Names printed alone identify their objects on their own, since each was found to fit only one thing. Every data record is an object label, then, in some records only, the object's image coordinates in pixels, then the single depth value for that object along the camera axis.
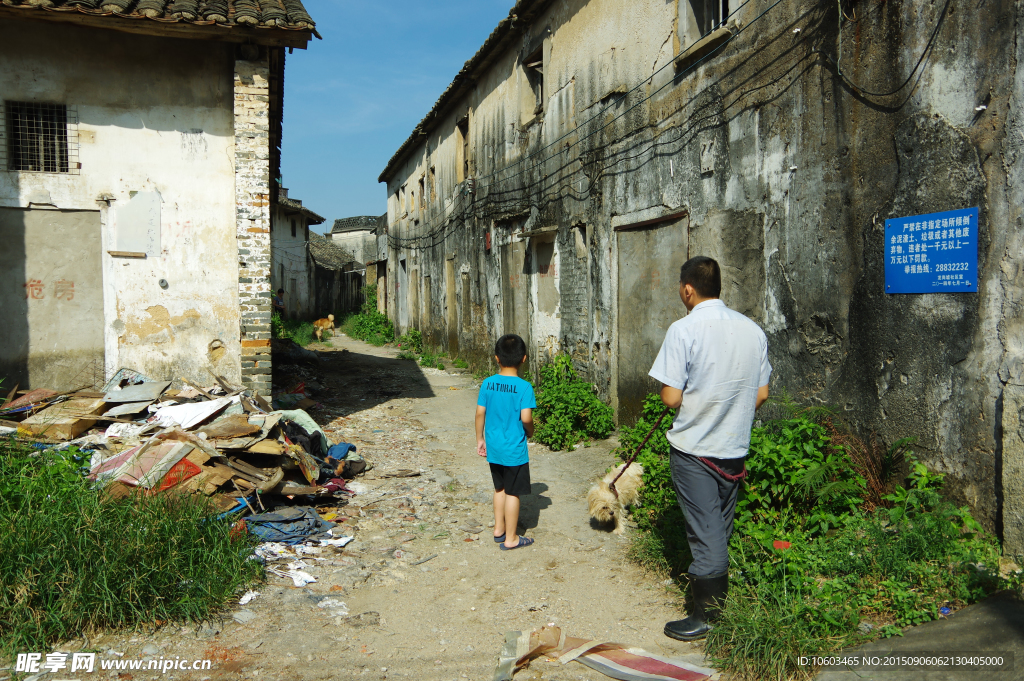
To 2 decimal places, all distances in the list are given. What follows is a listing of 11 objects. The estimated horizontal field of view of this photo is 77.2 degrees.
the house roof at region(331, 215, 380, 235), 44.08
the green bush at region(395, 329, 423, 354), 17.97
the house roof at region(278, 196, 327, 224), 26.25
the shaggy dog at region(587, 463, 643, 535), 4.73
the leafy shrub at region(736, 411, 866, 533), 3.87
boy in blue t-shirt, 4.39
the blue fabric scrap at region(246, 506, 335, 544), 4.45
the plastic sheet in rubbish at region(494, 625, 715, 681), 2.93
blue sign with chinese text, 3.61
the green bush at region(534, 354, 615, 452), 7.38
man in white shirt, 3.16
